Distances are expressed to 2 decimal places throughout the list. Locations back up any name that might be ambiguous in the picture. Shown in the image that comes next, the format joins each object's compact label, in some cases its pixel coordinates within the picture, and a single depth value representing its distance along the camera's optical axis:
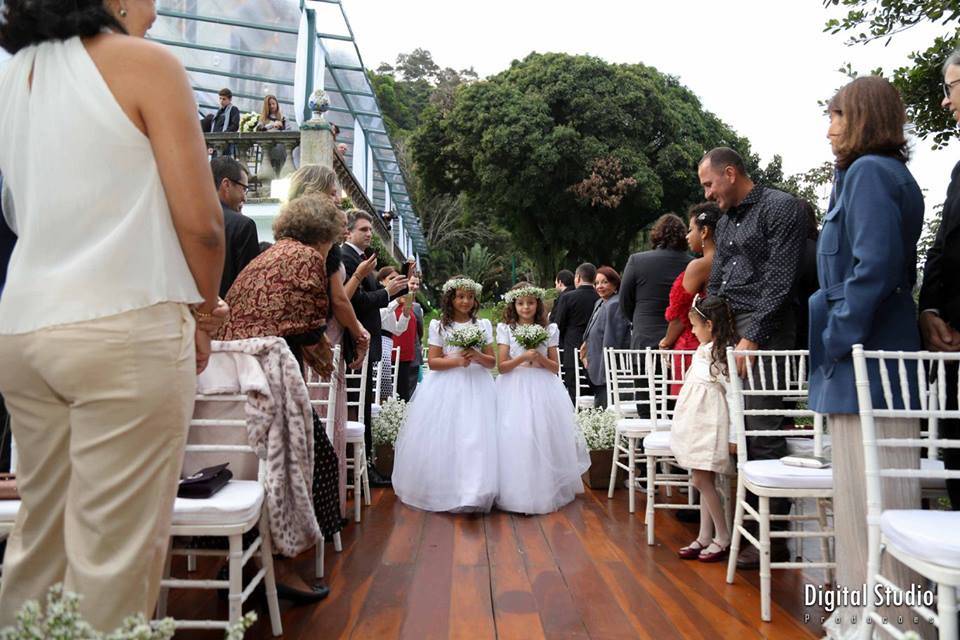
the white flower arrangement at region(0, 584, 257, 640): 1.02
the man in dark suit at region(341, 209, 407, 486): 4.73
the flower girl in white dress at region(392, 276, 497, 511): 4.80
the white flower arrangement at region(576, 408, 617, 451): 5.51
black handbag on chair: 2.38
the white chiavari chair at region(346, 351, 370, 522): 4.51
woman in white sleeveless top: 1.29
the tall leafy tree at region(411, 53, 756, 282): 21.00
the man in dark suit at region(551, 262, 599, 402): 7.34
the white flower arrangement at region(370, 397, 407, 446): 5.77
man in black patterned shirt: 3.45
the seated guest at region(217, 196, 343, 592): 3.03
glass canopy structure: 10.80
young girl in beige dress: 3.53
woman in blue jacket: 2.21
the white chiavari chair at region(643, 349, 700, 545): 4.01
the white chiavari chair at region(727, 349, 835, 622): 2.79
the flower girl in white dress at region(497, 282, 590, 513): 4.77
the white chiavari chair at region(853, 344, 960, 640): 1.71
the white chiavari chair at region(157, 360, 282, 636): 2.28
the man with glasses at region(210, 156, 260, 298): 3.59
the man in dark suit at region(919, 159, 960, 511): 2.47
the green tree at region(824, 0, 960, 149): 4.02
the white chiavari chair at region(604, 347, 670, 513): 4.63
